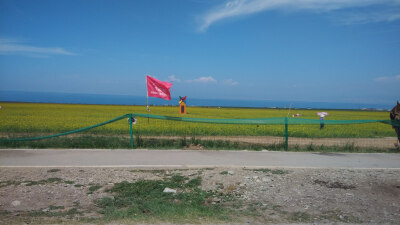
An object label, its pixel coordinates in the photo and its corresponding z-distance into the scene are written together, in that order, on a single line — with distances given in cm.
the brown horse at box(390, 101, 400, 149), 1152
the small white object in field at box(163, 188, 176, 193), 625
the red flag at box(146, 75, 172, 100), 1550
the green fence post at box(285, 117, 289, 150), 1107
